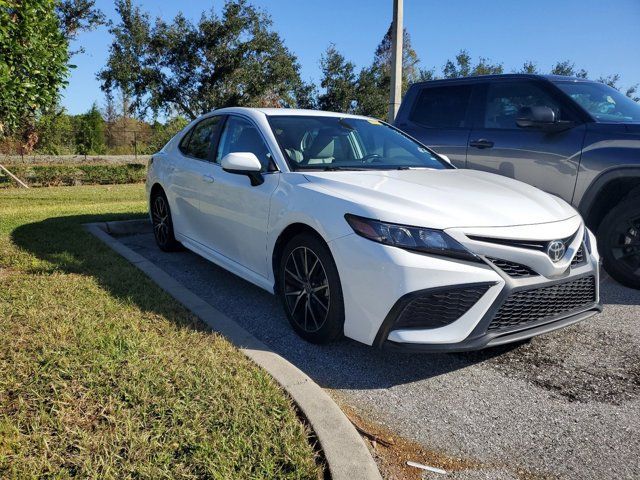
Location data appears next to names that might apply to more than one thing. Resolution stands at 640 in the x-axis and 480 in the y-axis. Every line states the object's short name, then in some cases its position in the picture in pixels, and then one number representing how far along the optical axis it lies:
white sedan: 2.85
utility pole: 8.65
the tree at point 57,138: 24.14
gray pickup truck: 4.67
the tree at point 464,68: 33.88
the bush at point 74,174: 13.93
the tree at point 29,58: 4.66
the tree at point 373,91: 26.41
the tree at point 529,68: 32.12
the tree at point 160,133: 24.95
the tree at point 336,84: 25.72
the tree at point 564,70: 32.78
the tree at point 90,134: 27.72
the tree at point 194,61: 18.94
